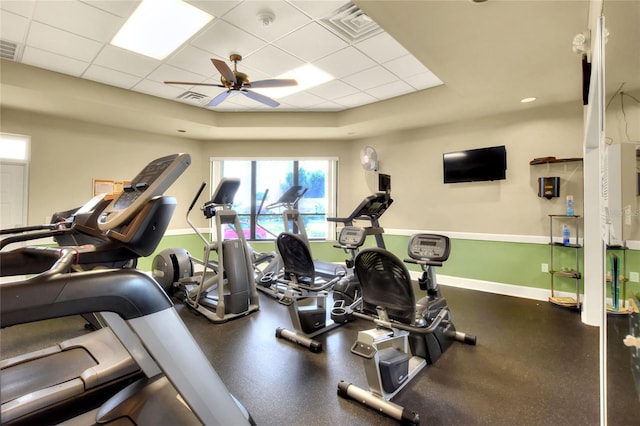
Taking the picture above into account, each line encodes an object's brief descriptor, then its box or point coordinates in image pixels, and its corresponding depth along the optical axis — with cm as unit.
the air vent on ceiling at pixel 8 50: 288
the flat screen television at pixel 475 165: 432
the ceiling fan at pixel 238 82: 283
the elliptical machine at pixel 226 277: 337
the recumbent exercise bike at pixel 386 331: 178
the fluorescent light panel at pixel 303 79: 356
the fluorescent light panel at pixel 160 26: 243
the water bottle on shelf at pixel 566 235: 375
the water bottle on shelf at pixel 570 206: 374
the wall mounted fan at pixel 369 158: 524
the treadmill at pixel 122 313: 78
